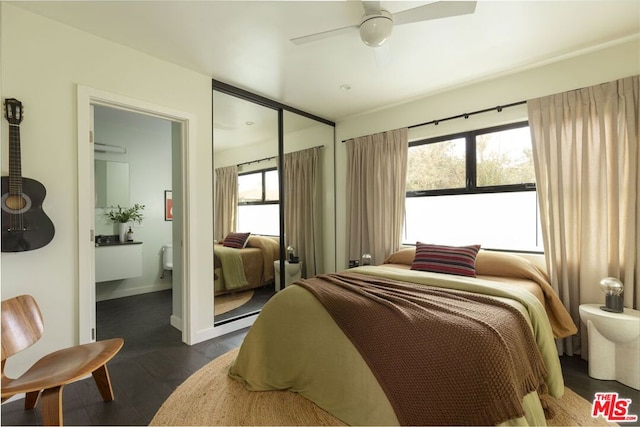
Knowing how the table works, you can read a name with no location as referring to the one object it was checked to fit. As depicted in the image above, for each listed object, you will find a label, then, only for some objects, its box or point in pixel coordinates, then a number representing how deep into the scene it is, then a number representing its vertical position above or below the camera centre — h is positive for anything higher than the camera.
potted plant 4.33 -0.02
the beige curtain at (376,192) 3.57 +0.27
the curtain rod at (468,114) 2.84 +1.04
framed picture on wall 4.83 +0.19
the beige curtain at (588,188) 2.24 +0.20
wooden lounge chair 1.44 -0.80
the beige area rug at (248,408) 1.68 -1.18
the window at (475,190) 2.89 +0.24
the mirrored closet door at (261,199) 3.19 +0.19
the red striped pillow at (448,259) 2.66 -0.44
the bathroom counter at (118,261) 3.85 -0.61
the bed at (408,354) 1.30 -0.76
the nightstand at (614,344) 2.00 -0.94
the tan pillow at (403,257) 3.16 -0.48
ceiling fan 1.63 +1.16
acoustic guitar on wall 1.82 +0.09
